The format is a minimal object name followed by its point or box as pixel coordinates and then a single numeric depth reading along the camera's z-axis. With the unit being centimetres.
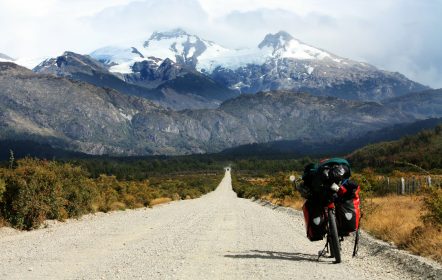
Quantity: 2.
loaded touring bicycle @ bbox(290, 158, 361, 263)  1291
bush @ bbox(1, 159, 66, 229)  2123
